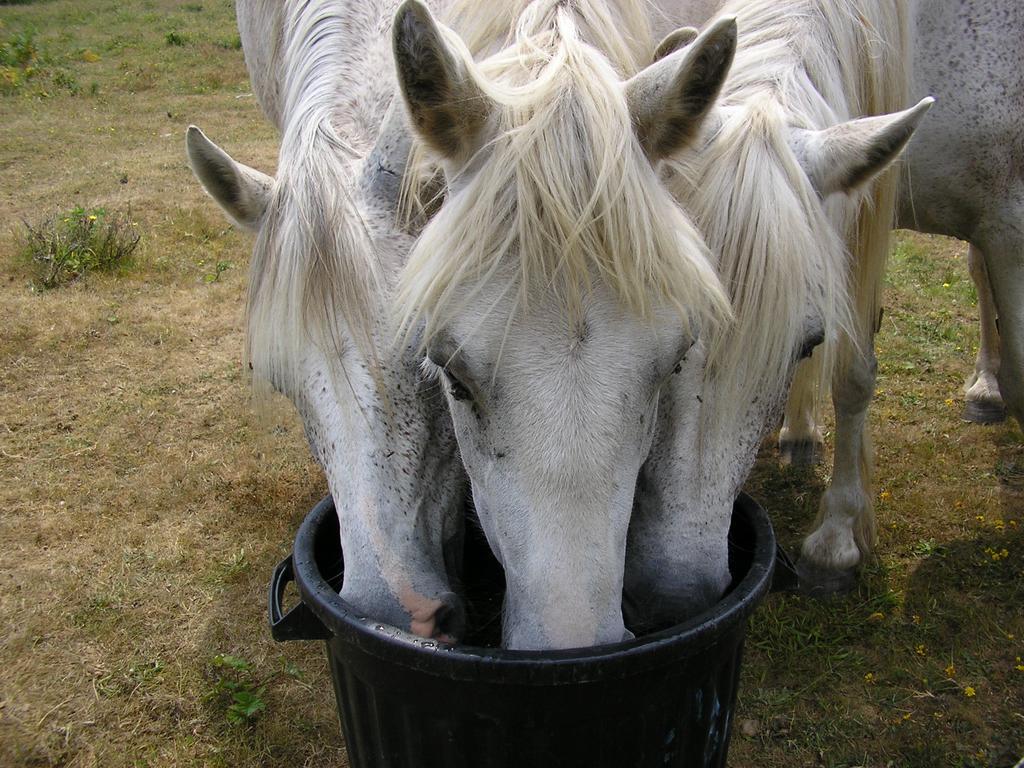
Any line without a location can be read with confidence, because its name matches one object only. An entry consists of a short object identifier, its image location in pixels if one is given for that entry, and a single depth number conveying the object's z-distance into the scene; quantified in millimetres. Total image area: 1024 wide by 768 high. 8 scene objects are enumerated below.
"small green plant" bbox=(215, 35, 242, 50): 14274
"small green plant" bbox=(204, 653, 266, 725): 2428
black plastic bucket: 1188
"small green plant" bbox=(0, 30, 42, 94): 11367
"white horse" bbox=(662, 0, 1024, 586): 2449
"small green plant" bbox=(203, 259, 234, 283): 5551
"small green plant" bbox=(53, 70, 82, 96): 11344
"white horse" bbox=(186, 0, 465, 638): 1562
